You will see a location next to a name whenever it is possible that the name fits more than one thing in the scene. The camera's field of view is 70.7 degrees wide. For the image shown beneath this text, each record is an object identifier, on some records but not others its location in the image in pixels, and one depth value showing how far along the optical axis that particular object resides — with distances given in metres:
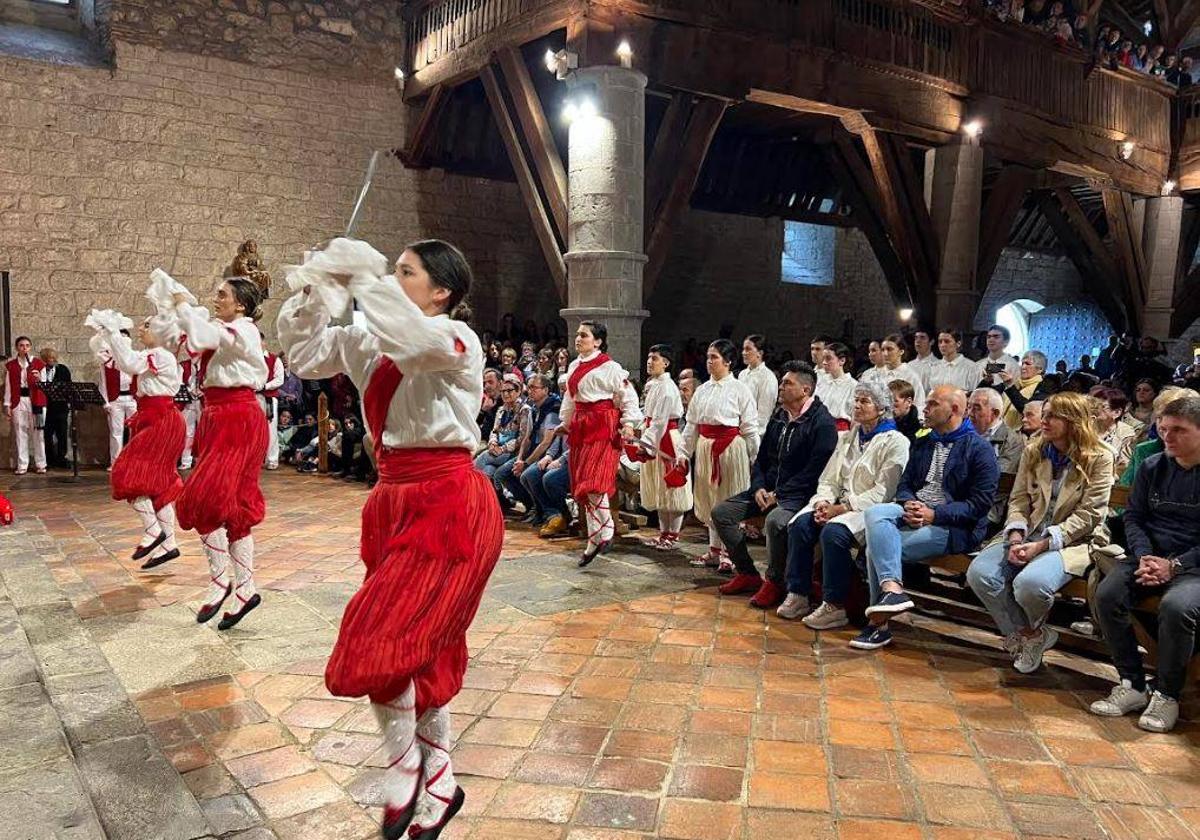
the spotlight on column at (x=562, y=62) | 7.89
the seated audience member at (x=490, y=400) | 7.84
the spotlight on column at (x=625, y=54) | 7.91
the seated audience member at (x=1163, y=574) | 3.16
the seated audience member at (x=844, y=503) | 4.33
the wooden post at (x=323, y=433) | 10.00
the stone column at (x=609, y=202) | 8.04
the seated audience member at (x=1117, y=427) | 4.77
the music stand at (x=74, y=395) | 8.96
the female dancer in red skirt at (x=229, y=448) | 3.92
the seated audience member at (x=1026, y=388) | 6.41
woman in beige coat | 3.64
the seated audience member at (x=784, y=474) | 4.68
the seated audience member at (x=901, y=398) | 4.62
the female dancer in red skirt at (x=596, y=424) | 5.51
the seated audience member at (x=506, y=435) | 7.38
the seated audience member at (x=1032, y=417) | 4.85
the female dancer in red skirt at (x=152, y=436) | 5.03
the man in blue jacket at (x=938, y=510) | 4.09
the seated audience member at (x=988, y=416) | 4.38
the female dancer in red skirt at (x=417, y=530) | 2.11
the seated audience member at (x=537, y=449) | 6.87
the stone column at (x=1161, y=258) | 13.23
